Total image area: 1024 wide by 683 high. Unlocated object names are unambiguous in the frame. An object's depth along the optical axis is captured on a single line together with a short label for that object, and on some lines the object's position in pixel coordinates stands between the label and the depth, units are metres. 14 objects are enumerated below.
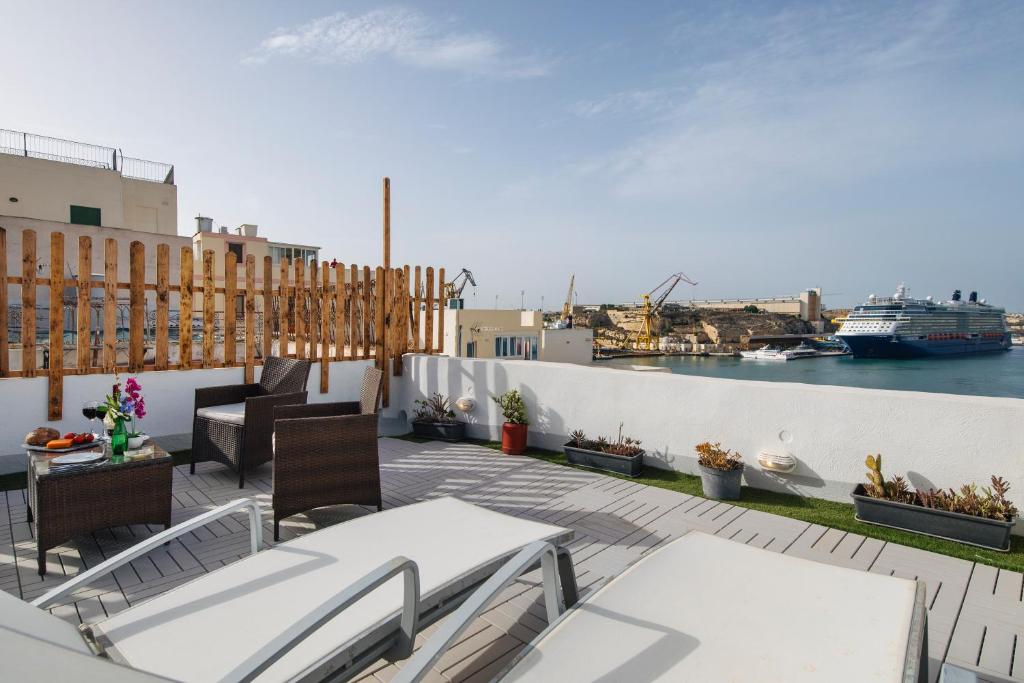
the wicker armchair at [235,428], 4.48
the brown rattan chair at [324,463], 3.42
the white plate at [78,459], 3.17
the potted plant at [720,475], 4.16
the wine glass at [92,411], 3.65
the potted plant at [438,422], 6.20
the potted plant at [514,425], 5.62
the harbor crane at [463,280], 39.59
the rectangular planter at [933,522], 3.22
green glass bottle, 3.37
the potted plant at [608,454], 4.79
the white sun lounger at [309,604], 1.49
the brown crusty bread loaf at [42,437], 3.66
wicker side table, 2.95
